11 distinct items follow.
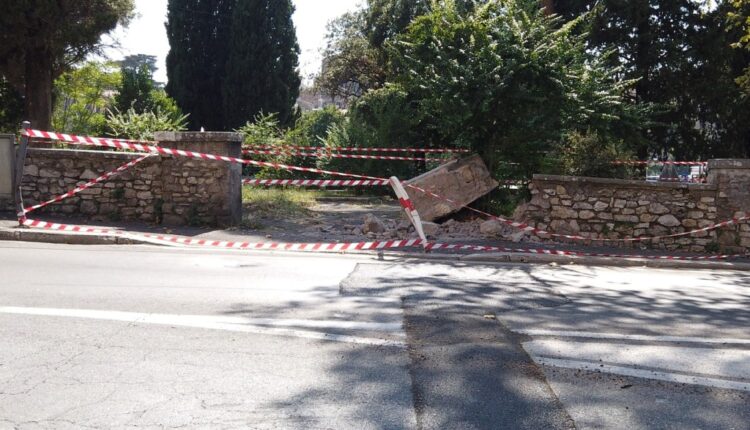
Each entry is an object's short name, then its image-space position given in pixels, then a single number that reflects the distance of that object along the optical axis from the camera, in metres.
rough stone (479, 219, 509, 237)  12.87
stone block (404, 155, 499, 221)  13.51
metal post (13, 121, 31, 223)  12.02
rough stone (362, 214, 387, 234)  13.06
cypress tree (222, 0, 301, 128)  35.81
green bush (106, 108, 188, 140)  20.97
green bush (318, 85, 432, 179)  20.86
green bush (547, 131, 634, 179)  13.40
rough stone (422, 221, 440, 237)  12.74
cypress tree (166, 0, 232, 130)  37.19
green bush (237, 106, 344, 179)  23.73
